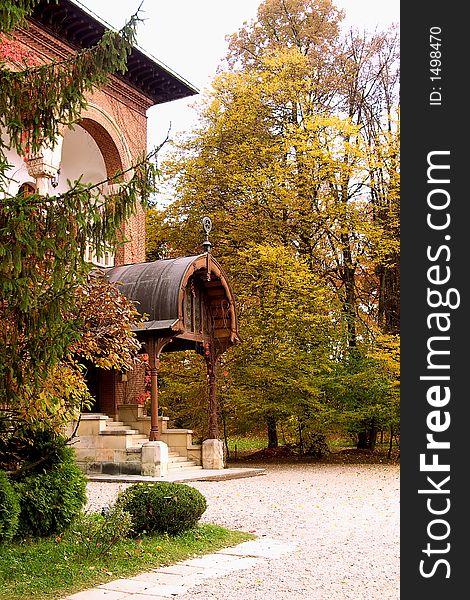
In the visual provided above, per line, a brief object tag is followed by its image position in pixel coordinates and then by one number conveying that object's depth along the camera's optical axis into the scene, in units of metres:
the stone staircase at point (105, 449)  16.19
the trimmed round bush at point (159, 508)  8.66
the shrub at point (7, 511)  7.63
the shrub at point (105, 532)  7.73
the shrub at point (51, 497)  8.40
